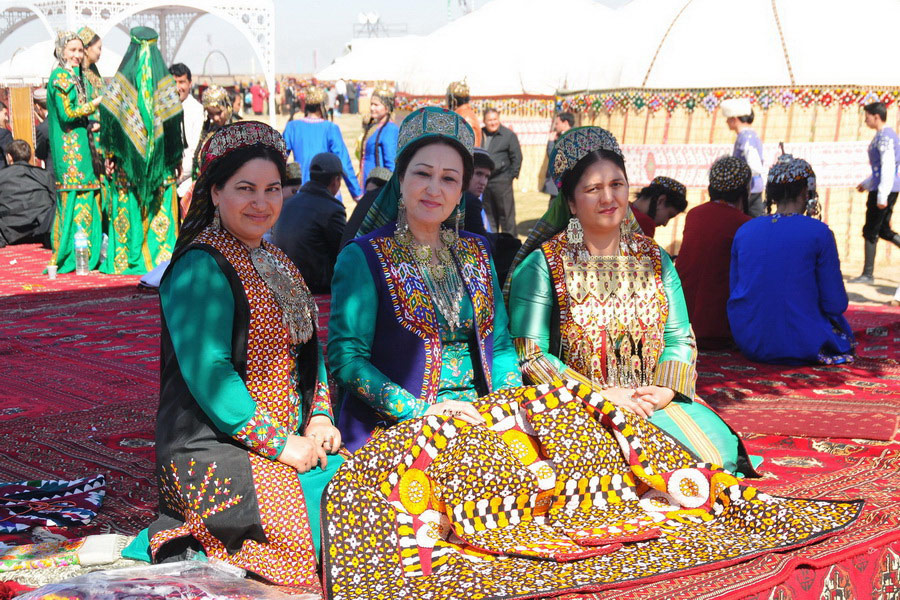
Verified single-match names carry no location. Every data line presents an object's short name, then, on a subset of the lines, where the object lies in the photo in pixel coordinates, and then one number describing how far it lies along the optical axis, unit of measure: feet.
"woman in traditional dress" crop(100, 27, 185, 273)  28.02
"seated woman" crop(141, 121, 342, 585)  8.80
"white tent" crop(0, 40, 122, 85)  80.38
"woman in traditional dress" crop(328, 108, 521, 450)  10.34
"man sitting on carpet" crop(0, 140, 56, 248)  35.86
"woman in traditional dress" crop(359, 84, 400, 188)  30.66
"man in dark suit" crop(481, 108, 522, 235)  34.30
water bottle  29.91
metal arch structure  53.78
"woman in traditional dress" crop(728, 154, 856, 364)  18.06
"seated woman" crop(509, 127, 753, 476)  11.39
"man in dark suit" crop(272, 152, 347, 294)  24.11
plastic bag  7.65
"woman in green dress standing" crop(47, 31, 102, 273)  28.94
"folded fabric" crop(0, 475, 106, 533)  10.68
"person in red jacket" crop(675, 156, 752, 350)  19.83
